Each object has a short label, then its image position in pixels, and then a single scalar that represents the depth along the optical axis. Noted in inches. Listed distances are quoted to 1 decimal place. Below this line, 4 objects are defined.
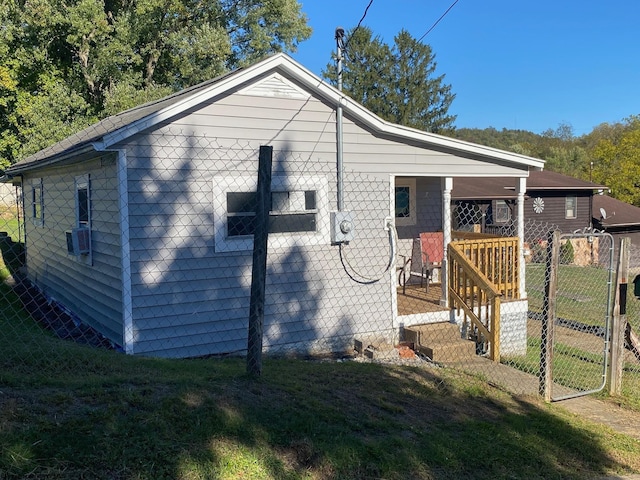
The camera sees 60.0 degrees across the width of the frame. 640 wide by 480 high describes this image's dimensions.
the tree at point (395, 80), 1713.8
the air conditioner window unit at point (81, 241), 302.5
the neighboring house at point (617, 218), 1085.1
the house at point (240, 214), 259.9
